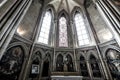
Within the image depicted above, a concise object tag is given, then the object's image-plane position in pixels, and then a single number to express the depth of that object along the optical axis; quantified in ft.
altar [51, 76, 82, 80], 21.09
